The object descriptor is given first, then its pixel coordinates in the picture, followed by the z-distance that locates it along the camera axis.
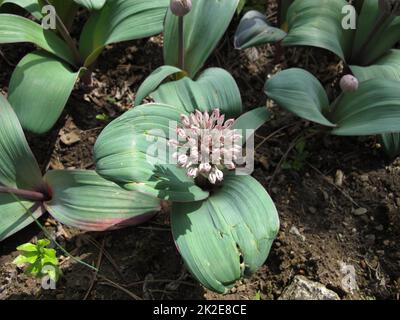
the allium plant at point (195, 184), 0.41
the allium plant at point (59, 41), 0.51
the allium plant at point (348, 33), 0.51
